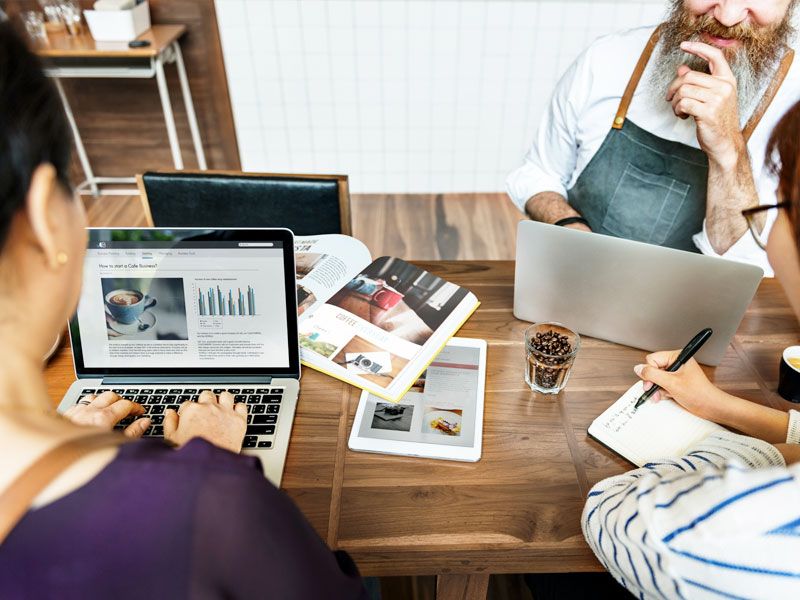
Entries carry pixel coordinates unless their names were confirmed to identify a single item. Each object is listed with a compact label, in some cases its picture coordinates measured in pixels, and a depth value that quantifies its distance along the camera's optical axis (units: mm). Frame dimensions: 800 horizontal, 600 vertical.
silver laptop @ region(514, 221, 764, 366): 916
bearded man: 1283
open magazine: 952
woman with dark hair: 422
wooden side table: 2551
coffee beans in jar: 909
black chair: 1347
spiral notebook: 837
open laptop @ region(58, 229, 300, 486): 860
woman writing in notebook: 560
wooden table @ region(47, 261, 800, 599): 737
